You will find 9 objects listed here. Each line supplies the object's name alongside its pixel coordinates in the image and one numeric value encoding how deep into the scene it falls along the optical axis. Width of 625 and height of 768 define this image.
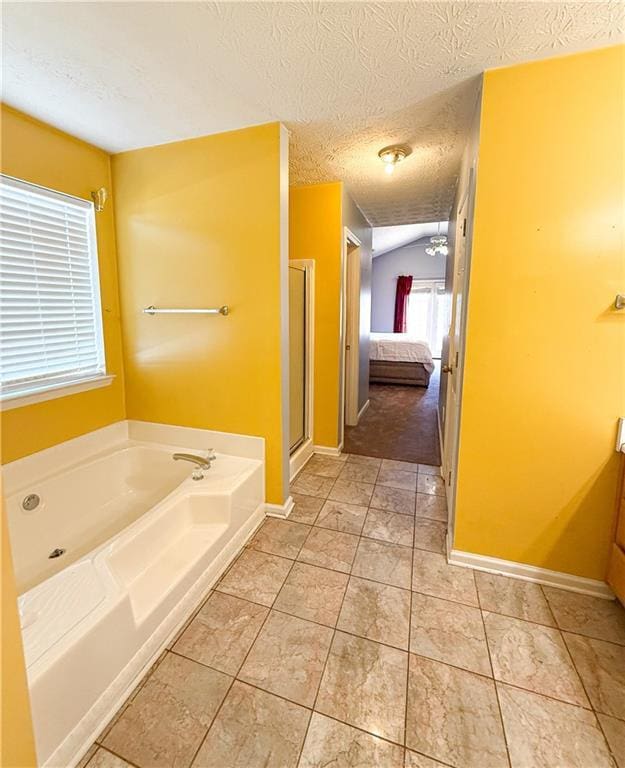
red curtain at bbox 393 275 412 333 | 8.27
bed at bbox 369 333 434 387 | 5.80
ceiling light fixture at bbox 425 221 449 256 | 5.21
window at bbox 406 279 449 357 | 8.32
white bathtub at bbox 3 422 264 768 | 1.03
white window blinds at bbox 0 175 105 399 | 1.81
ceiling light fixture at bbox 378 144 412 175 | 2.22
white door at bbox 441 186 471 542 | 1.85
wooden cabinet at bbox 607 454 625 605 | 1.46
